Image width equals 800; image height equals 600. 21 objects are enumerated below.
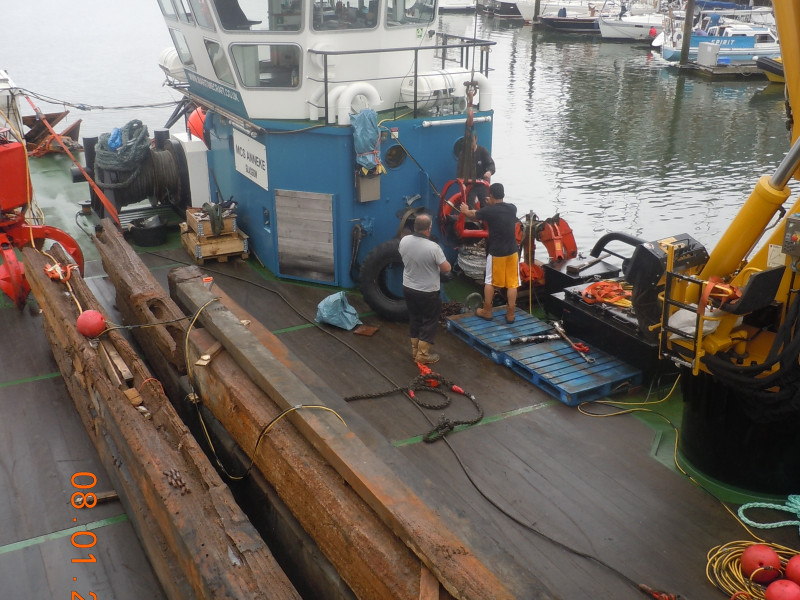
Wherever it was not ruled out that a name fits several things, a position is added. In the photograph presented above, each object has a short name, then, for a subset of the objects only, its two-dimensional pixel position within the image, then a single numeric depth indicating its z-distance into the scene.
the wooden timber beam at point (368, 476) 3.52
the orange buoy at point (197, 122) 13.36
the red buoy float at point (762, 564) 4.93
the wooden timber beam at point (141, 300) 6.59
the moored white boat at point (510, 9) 52.91
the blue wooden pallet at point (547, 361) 7.32
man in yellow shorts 8.19
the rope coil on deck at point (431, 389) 7.10
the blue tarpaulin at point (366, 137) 8.99
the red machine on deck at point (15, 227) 8.80
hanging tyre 9.04
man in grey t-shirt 7.55
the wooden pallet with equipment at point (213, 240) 10.58
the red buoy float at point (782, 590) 4.61
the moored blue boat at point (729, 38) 33.00
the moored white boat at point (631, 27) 43.47
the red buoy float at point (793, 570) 4.81
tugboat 9.27
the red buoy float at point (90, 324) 6.59
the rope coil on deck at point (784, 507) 5.58
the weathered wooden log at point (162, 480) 4.09
